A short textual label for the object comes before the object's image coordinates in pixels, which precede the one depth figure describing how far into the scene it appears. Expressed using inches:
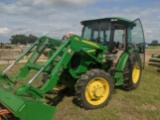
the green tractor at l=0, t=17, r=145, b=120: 111.8
